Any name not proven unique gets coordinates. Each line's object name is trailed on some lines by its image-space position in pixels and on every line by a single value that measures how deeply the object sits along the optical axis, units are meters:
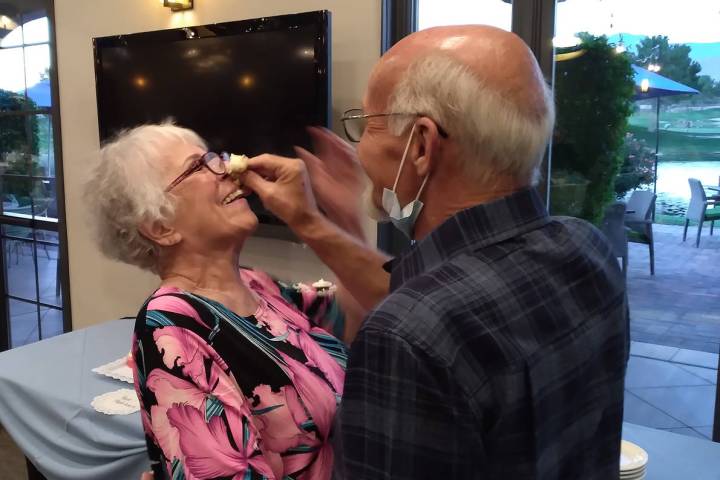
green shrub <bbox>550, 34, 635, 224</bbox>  2.29
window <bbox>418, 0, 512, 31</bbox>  2.42
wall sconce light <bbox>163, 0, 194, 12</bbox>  3.11
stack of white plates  1.40
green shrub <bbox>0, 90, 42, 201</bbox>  4.06
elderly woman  1.04
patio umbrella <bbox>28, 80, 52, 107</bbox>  3.89
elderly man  0.66
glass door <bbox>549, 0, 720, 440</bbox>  2.16
